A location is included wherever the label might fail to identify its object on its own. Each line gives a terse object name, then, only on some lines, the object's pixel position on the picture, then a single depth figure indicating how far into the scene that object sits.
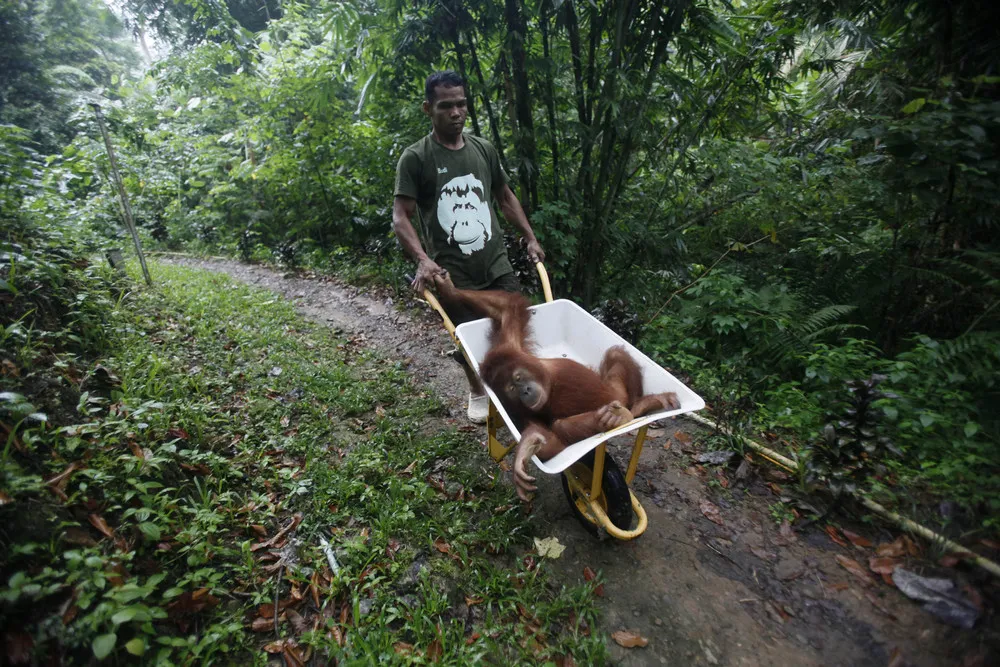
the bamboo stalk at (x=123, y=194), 5.07
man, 2.82
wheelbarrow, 2.03
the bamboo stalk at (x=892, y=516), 1.97
